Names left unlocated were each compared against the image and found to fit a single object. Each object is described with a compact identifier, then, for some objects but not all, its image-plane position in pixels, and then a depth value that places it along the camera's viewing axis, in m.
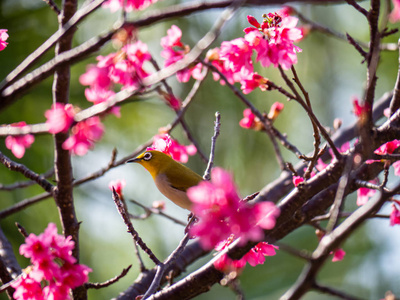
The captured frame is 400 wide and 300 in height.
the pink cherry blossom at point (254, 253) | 3.42
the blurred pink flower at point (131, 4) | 4.15
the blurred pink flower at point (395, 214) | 4.11
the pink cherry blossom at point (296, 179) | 3.53
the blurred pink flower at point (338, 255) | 4.49
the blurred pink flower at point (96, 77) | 3.88
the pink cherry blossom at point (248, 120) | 5.60
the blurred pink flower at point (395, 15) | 4.71
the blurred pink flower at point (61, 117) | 3.51
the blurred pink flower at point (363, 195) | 4.64
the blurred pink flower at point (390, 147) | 3.81
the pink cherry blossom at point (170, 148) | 4.45
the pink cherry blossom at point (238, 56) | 3.92
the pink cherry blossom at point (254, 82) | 4.35
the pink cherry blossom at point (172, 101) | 4.28
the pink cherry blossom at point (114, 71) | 3.93
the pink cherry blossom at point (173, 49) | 4.99
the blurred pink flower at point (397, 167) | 4.28
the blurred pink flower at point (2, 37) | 3.74
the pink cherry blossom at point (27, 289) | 3.33
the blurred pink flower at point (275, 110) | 5.57
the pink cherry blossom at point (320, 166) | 4.53
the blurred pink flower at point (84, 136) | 3.87
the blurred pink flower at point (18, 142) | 4.48
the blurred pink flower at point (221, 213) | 2.53
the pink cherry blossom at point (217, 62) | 5.21
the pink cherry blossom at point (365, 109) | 2.86
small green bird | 4.85
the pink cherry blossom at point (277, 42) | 3.68
